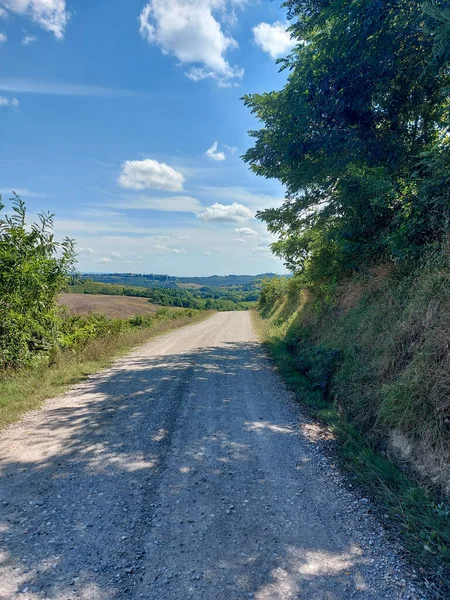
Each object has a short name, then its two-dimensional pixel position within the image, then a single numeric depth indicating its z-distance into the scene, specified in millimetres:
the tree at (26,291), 7723
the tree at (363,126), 6168
